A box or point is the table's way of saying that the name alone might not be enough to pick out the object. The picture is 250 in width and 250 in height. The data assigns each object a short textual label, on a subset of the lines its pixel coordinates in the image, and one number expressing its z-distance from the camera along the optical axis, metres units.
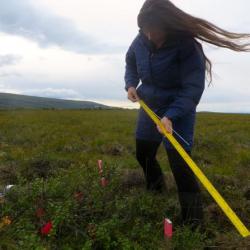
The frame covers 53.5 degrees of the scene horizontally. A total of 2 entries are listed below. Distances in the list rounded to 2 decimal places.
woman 2.03
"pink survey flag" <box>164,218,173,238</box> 1.90
